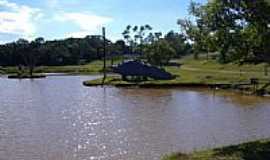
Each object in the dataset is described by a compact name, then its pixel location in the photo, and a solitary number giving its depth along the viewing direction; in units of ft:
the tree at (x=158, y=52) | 187.17
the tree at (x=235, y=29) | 36.09
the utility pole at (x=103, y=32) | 178.79
